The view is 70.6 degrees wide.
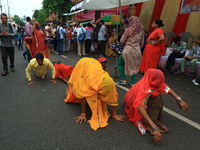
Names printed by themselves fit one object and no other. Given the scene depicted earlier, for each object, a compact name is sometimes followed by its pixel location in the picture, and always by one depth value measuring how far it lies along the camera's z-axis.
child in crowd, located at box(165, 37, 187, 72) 5.40
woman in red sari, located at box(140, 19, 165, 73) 4.11
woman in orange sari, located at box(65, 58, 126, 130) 2.07
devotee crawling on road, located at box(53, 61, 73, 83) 4.35
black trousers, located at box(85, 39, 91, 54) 8.71
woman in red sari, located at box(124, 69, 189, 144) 1.96
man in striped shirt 4.74
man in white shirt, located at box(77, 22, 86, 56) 8.16
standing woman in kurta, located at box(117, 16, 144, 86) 3.55
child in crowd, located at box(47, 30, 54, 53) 8.97
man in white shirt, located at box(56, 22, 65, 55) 8.14
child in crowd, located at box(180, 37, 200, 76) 4.80
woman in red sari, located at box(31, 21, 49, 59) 5.12
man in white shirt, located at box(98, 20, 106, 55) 7.98
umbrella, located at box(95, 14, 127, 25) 7.89
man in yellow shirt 3.87
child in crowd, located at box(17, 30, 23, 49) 10.59
